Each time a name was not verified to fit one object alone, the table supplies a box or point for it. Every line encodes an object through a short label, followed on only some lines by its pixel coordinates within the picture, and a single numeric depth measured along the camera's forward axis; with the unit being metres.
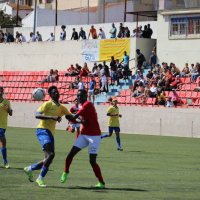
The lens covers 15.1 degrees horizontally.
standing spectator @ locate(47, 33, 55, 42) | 53.56
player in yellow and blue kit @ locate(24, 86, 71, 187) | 15.18
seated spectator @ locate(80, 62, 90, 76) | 46.92
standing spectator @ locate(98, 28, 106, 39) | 50.59
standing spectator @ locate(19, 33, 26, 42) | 55.38
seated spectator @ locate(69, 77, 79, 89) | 46.47
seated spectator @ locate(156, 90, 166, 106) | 40.00
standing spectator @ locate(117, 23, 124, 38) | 48.66
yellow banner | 48.03
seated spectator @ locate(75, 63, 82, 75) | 48.00
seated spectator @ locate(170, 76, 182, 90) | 40.81
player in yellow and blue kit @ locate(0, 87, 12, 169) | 19.42
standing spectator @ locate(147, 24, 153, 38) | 47.62
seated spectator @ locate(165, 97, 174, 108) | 39.44
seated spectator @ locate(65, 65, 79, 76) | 48.07
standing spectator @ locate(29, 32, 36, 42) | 54.69
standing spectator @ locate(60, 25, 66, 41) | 52.96
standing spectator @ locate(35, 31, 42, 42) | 54.44
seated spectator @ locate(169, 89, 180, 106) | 39.47
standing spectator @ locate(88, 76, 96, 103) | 44.03
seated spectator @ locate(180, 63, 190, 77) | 41.81
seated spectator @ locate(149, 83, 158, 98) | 41.00
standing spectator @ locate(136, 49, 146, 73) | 45.45
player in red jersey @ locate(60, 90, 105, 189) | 15.09
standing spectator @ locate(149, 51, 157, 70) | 45.56
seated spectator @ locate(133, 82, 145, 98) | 41.94
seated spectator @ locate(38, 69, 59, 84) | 48.78
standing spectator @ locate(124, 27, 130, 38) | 48.19
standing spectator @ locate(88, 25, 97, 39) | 50.88
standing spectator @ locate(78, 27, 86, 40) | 51.21
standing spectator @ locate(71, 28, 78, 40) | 51.94
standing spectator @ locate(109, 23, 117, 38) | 49.09
